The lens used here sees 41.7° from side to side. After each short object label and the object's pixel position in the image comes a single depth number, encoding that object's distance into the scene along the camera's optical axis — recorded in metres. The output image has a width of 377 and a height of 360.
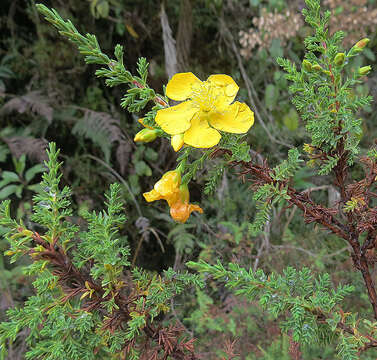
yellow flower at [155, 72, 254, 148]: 0.15
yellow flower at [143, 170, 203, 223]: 0.17
